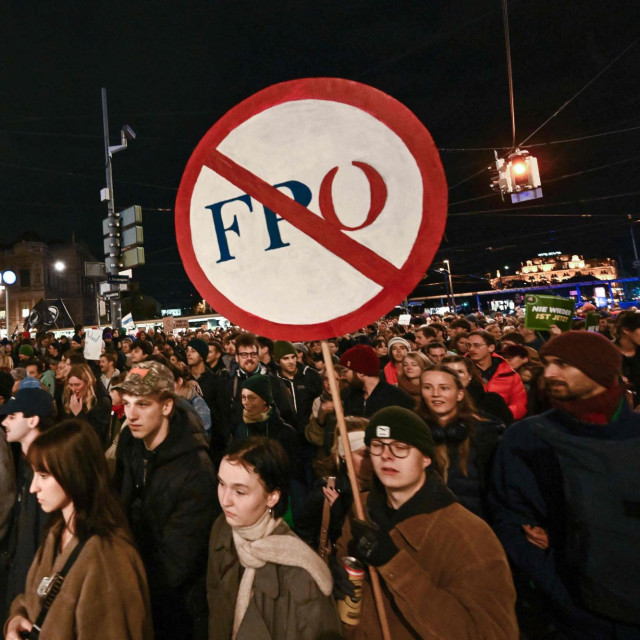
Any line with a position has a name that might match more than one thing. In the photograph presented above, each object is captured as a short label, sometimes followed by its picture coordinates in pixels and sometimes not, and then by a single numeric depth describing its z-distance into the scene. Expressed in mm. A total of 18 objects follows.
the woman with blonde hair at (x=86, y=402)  4734
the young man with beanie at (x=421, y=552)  1410
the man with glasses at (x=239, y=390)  4938
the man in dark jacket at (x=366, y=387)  4160
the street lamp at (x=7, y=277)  13023
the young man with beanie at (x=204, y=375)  6062
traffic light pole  10961
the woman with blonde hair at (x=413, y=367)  5082
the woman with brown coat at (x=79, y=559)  1672
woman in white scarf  1646
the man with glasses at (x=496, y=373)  4488
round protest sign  1513
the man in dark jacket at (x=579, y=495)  1640
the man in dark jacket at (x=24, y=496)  2535
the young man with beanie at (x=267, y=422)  3725
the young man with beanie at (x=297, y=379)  5664
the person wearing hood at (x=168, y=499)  2258
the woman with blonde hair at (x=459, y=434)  2750
